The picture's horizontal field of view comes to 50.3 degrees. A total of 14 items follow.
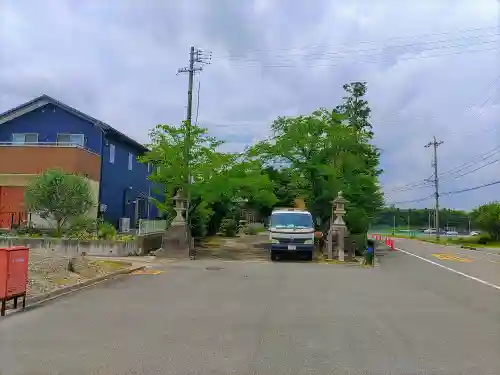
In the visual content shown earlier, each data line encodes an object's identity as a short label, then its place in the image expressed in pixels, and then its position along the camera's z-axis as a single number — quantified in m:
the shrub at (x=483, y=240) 61.07
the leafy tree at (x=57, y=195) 21.83
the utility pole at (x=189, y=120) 26.19
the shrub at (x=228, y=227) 43.69
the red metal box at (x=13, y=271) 9.59
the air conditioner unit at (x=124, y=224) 31.38
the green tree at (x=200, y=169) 26.08
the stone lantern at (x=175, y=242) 24.94
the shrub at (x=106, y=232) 23.69
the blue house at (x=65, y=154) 26.59
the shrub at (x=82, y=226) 23.61
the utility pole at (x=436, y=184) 62.22
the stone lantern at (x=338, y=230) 26.12
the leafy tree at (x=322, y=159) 30.19
